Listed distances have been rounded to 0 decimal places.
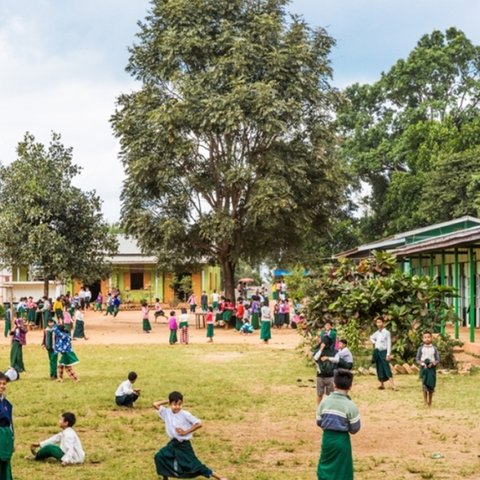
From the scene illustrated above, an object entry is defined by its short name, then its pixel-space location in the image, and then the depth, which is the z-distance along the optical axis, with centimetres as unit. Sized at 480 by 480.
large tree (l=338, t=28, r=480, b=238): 5475
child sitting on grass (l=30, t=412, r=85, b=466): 1087
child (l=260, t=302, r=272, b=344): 3008
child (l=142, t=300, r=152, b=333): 3502
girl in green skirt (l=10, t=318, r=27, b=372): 2027
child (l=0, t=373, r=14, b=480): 868
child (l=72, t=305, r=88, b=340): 3168
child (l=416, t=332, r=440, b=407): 1452
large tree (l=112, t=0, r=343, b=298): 3722
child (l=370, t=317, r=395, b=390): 1706
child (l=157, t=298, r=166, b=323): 4322
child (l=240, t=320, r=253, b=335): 3566
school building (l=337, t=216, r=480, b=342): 2389
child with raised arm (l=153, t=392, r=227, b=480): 964
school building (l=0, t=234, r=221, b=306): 5700
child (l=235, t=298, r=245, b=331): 3703
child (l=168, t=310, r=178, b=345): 2934
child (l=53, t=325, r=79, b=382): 1861
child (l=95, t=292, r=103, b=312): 5291
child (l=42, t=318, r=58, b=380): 1919
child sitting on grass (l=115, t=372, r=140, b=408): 1520
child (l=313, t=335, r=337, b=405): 1415
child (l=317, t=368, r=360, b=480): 789
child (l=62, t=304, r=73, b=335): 2900
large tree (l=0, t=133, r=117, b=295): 3724
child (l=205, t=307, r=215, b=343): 3062
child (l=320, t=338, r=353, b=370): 1385
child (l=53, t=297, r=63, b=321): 3419
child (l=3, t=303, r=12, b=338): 3431
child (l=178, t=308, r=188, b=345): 2986
